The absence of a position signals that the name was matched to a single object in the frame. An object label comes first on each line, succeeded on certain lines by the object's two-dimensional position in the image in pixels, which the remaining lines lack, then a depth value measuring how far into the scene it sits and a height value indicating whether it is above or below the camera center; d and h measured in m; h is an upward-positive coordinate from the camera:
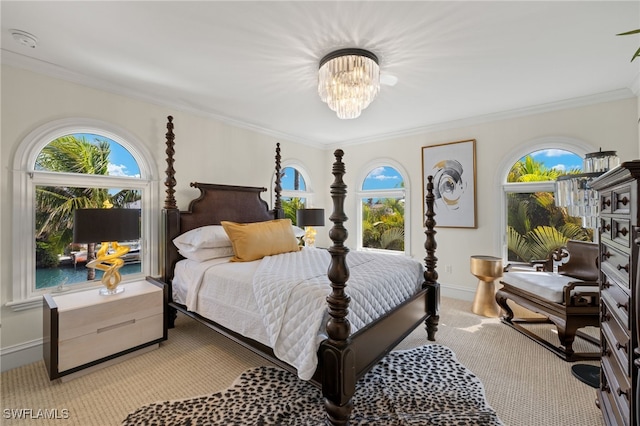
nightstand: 2.06 -0.92
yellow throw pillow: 2.87 -0.28
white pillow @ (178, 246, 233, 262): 2.86 -0.42
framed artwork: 3.91 +0.49
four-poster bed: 1.60 -0.61
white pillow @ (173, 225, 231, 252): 2.87 -0.27
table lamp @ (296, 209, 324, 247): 4.23 -0.05
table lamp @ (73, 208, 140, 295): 2.16 -0.15
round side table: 3.32 -0.87
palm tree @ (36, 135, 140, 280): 2.54 +0.20
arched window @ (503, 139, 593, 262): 3.37 +0.12
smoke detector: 2.00 +1.31
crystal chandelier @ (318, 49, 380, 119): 2.16 +1.09
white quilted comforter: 1.68 -0.60
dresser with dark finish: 1.11 -0.37
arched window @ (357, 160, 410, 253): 4.65 +0.09
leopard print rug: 1.74 -1.29
